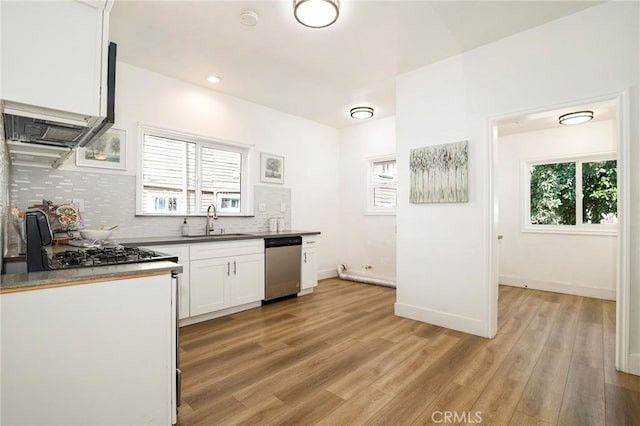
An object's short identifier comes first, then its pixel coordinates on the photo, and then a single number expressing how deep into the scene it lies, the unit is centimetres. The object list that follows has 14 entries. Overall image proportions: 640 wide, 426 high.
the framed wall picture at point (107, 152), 306
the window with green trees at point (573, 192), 464
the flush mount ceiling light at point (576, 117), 402
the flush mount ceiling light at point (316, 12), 222
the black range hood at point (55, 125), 142
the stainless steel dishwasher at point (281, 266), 396
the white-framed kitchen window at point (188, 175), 357
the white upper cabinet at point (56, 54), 127
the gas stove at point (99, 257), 156
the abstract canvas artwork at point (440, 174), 311
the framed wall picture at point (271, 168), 464
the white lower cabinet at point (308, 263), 438
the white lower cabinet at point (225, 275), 326
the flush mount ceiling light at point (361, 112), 459
